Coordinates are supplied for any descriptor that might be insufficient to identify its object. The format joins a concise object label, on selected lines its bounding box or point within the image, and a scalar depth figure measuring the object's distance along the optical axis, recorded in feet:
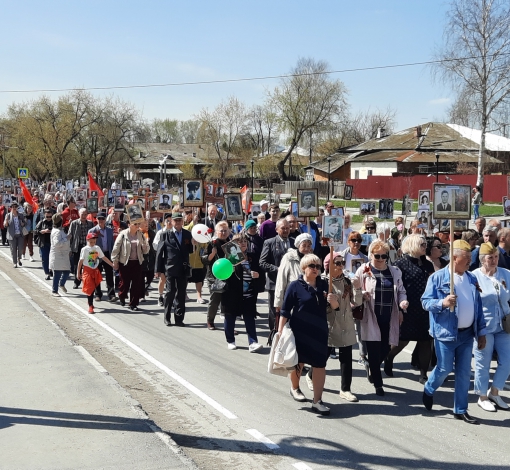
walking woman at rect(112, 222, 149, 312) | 43.19
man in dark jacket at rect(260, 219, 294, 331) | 32.83
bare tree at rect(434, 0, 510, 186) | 128.36
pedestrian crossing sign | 141.90
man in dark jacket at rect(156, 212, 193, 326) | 38.88
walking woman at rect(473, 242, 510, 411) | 23.90
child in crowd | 43.55
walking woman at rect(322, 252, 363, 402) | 25.00
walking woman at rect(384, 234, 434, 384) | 27.04
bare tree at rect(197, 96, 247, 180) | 242.37
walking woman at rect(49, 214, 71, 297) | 49.03
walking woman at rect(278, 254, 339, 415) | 23.29
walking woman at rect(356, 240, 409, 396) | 25.80
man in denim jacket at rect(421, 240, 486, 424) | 22.54
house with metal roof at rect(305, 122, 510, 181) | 200.54
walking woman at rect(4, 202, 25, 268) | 65.41
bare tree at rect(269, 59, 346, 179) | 247.91
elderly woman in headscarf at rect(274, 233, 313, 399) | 26.20
